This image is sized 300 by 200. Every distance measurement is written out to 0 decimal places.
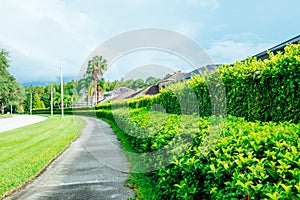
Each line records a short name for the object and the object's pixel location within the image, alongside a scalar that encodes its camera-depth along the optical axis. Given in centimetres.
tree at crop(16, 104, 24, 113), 7034
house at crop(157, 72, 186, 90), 2723
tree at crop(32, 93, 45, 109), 8456
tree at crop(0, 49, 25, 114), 3769
